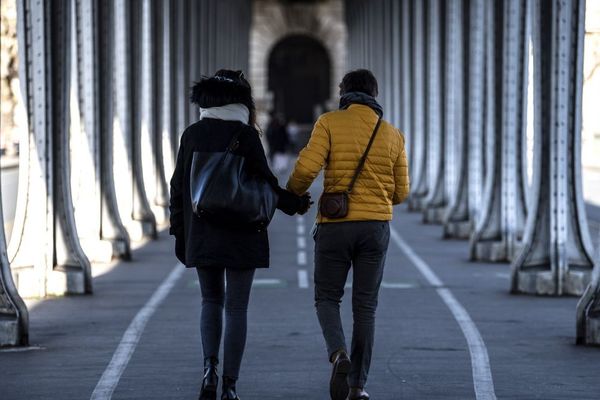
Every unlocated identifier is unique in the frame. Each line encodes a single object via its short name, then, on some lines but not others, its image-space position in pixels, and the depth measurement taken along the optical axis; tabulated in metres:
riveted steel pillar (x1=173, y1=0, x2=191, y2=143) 38.25
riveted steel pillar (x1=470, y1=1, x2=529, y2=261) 21.81
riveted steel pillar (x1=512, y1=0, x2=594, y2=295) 17.33
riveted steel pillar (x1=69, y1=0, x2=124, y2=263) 21.44
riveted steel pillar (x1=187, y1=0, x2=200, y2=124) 43.43
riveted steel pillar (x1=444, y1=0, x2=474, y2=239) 26.80
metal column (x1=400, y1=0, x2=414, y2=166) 46.19
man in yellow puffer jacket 9.72
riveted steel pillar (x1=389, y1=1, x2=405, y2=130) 51.41
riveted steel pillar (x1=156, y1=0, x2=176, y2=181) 32.44
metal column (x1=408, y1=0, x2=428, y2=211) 39.88
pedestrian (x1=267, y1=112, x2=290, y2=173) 54.94
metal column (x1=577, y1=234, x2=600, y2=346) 12.91
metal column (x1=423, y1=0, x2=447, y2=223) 32.78
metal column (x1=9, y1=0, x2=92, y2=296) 16.89
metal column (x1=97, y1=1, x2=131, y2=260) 21.91
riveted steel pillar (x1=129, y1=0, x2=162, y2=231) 27.23
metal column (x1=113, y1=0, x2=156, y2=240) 26.59
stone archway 101.38
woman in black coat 9.54
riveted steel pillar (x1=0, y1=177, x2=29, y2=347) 12.73
